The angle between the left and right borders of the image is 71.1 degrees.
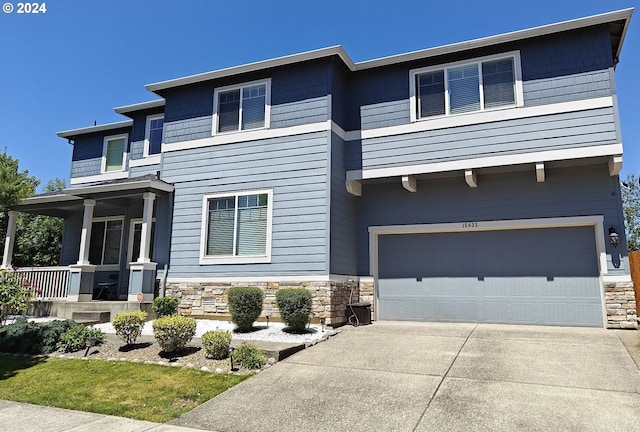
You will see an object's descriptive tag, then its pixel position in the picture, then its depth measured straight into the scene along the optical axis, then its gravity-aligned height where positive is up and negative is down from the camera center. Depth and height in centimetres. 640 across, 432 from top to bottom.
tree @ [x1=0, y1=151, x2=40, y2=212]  931 +180
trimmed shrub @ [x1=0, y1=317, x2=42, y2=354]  841 -126
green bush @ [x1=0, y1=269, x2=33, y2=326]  841 -42
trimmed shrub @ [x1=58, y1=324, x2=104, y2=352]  816 -118
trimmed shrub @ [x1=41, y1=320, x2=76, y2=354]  832 -113
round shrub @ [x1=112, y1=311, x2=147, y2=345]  805 -90
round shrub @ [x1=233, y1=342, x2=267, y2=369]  680 -123
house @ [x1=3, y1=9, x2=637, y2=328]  970 +224
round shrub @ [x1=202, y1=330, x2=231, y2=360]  722 -112
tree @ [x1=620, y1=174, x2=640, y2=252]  2483 +388
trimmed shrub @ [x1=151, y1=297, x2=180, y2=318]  1033 -72
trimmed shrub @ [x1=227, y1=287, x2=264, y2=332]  902 -60
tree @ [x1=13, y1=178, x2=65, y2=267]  1942 +134
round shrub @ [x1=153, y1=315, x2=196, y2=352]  746 -94
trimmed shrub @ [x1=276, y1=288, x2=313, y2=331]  888 -60
